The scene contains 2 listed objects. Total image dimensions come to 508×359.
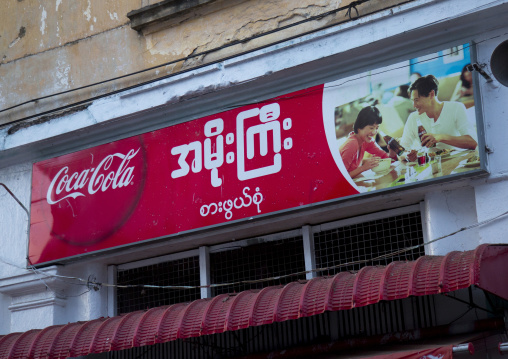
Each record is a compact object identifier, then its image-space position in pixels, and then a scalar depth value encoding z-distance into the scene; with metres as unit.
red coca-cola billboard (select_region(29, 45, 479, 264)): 9.35
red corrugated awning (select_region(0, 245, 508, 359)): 7.59
